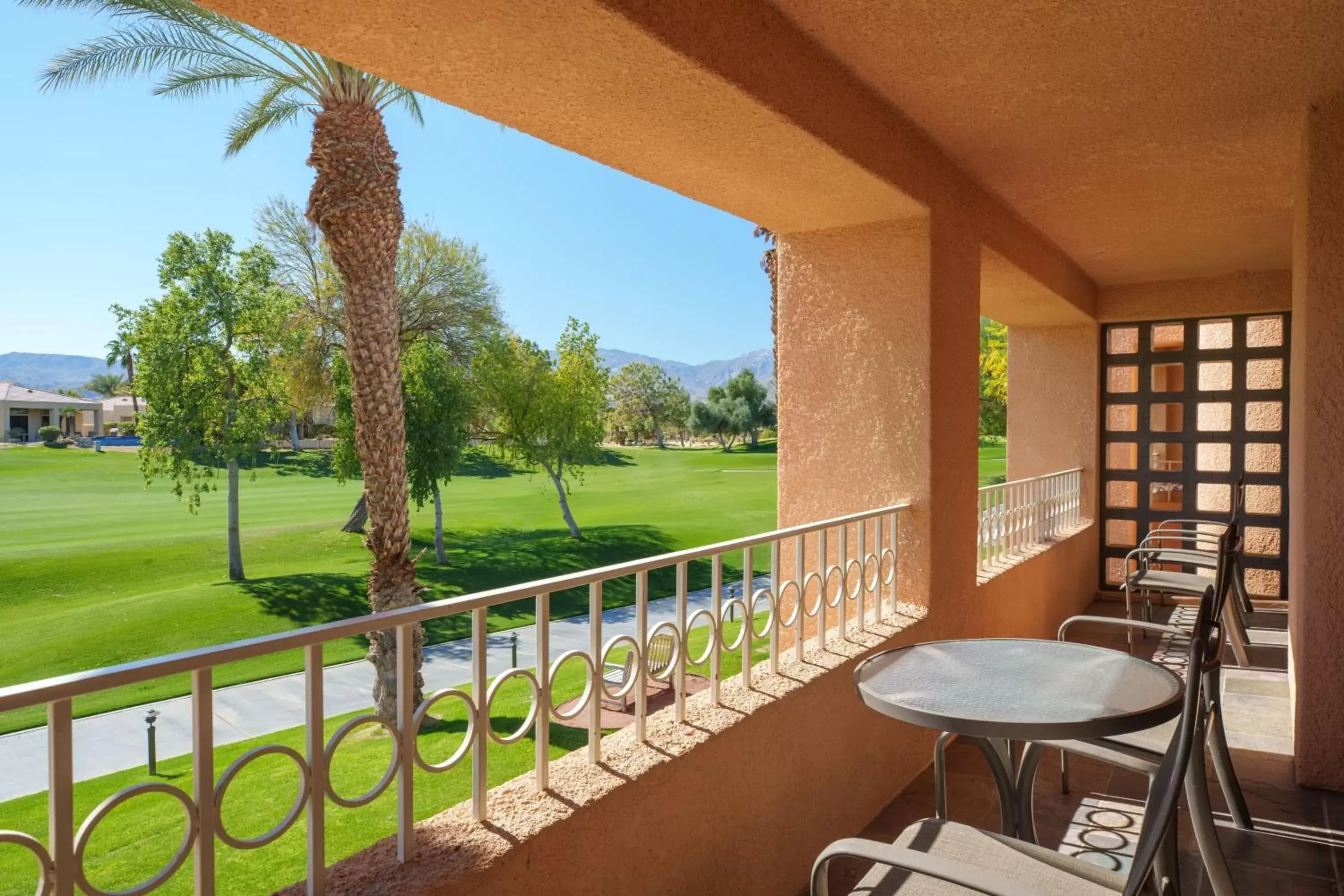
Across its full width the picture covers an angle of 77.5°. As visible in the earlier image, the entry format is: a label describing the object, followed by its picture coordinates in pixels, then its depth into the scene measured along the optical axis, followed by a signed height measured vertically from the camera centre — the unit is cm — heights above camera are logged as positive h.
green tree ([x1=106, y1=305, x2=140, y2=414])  2098 +222
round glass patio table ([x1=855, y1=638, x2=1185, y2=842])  168 -59
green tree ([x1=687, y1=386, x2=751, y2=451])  4716 +77
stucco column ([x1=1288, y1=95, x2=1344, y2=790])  294 -10
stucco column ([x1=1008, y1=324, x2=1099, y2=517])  704 +26
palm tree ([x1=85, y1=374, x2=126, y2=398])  3588 +204
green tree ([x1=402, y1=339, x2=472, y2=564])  1970 +41
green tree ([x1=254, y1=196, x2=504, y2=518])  2031 +344
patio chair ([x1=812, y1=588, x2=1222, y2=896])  120 -71
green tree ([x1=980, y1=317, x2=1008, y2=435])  1569 +142
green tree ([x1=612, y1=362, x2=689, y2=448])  4847 +179
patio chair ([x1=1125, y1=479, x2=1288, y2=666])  368 -83
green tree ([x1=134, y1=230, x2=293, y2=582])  2023 +172
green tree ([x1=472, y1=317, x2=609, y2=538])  2336 +81
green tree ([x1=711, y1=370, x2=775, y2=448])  4750 +195
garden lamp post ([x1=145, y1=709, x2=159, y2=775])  884 -361
